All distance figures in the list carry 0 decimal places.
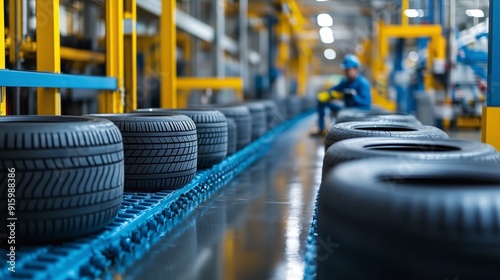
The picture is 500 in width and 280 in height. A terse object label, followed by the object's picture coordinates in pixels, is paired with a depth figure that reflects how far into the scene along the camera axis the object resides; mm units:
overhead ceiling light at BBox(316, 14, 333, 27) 18078
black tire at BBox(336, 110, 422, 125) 4809
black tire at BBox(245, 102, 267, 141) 7121
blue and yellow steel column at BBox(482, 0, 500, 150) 4035
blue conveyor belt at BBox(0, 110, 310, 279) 2025
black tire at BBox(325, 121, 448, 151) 3385
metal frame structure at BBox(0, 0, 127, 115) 3186
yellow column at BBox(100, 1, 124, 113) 4789
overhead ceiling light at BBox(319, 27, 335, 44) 21945
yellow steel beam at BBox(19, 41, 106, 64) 7298
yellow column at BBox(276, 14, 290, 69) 14045
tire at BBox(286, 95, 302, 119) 13955
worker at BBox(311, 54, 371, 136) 8609
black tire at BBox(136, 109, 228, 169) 4270
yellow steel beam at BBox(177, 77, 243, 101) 7367
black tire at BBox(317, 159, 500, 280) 1595
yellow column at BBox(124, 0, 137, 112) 5352
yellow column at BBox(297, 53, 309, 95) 21141
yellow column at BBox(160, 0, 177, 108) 6164
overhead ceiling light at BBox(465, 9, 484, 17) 12031
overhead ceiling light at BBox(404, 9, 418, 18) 15047
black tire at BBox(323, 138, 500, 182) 2404
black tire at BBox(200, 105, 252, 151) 5523
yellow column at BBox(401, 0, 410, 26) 11414
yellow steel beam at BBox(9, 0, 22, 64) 5062
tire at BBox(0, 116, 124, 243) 2178
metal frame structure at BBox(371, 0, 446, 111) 10750
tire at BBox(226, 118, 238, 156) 5270
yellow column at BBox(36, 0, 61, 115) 3785
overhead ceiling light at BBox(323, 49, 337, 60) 36141
